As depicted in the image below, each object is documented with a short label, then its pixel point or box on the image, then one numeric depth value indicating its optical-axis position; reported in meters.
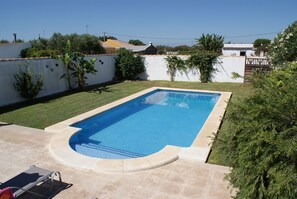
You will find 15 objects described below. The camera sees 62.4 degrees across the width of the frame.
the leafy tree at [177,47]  73.04
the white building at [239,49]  57.31
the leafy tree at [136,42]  86.94
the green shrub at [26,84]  13.58
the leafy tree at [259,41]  89.21
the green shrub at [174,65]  21.94
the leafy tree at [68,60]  16.33
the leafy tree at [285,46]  11.02
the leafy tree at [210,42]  25.31
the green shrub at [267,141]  3.29
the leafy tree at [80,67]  17.36
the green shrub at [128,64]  22.38
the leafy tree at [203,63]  20.78
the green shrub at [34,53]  29.95
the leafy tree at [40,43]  45.58
